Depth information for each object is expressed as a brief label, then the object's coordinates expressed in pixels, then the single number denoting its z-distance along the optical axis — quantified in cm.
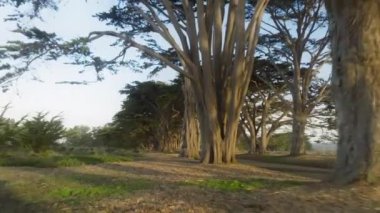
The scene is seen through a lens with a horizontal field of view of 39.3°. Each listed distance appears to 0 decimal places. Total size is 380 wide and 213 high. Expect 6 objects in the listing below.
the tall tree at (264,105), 3366
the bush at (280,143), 5484
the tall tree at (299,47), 2900
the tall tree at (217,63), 1645
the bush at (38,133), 2078
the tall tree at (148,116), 3891
